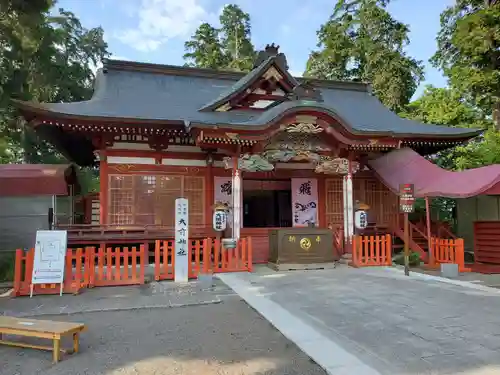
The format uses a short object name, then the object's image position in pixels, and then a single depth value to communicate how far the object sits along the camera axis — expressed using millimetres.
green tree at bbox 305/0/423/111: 23344
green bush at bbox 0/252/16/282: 8338
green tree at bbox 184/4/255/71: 34469
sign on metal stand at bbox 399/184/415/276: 9133
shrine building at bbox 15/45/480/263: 10477
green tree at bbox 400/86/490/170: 15961
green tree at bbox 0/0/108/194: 10370
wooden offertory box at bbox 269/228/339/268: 10039
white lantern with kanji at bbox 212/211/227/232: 10188
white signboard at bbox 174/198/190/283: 8242
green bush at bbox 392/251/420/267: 10695
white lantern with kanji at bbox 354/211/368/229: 11141
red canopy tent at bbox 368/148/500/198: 9148
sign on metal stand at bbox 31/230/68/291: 6992
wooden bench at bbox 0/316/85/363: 3709
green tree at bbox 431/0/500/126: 16219
